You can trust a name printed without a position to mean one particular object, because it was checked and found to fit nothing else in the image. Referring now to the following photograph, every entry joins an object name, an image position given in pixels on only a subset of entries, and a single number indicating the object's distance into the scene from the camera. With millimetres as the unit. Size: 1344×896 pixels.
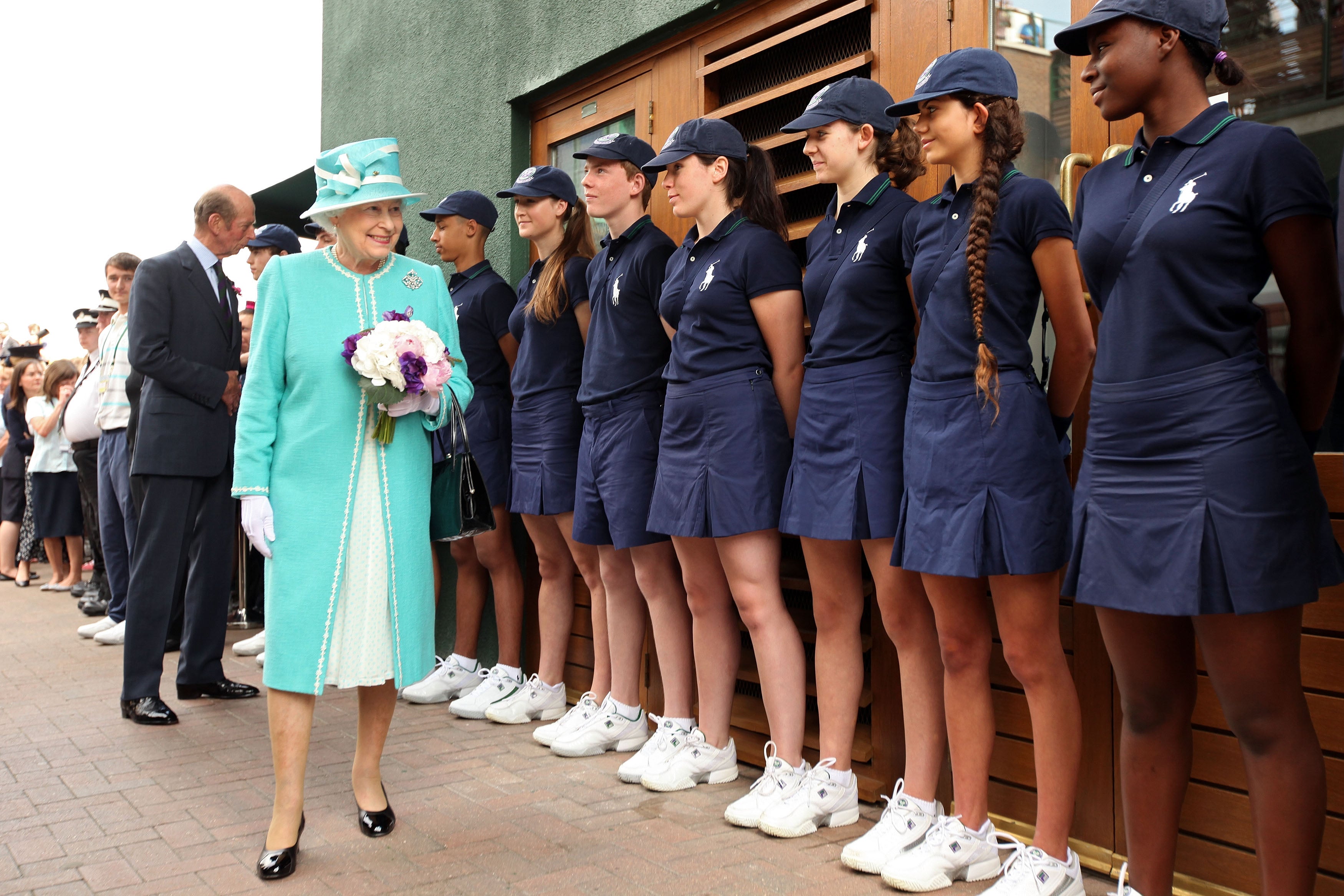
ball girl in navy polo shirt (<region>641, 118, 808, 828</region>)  3445
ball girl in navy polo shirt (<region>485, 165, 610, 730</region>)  4457
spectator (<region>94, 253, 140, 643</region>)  6539
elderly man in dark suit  4742
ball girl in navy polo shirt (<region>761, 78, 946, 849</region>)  3076
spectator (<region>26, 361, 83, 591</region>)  9148
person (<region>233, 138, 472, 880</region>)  2982
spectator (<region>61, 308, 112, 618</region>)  7926
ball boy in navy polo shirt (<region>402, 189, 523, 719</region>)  4961
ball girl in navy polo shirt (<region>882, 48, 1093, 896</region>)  2627
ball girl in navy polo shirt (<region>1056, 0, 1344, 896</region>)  2045
